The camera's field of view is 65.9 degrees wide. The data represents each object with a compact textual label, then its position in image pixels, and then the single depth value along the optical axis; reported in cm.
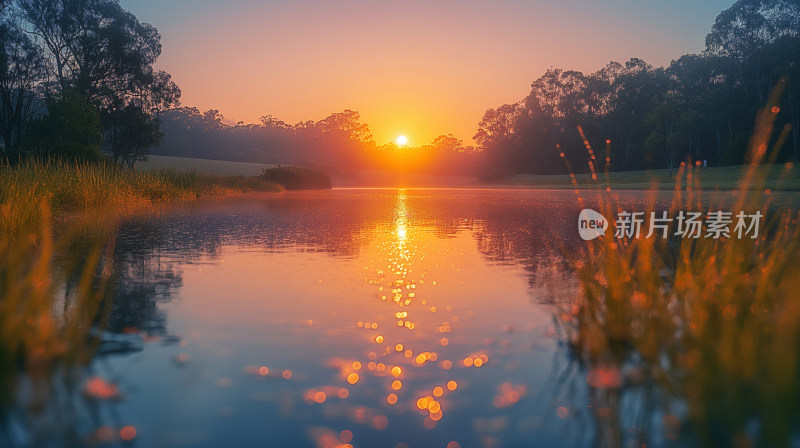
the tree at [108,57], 4312
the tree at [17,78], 3925
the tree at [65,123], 3547
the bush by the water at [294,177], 4394
